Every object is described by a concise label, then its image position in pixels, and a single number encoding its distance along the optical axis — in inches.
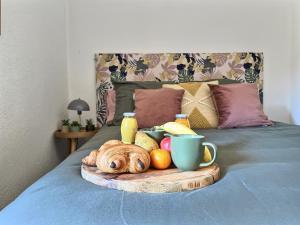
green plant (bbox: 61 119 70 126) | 95.8
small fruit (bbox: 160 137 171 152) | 39.0
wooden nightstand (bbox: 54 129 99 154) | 90.4
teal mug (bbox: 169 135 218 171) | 34.8
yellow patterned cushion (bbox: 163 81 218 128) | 83.7
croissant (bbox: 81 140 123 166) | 37.5
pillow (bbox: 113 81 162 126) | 87.8
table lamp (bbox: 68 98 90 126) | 91.6
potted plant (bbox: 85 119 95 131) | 96.2
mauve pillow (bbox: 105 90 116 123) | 91.5
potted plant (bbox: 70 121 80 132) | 93.9
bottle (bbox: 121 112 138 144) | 49.1
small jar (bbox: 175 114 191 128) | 53.2
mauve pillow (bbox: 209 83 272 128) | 82.4
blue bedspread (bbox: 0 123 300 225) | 24.5
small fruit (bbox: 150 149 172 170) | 36.3
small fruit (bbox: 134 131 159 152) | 38.9
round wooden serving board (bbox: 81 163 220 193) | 30.5
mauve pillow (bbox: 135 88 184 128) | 80.5
